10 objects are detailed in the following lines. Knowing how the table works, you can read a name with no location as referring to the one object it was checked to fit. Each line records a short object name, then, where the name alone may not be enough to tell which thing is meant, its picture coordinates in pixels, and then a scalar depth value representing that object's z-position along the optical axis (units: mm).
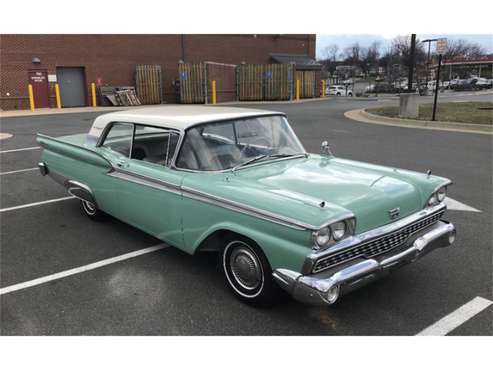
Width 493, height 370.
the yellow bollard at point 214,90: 27344
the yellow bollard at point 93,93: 25547
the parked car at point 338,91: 47219
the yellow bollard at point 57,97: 24402
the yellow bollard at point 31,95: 23375
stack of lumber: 25766
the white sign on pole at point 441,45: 13430
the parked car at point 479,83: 50594
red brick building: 23547
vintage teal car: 2898
